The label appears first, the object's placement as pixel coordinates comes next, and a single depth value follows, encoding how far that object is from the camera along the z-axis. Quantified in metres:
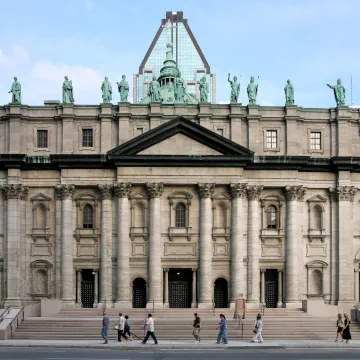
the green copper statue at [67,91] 63.28
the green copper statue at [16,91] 63.09
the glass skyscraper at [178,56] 162.50
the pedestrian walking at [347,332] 43.91
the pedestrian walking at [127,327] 44.00
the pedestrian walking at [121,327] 43.72
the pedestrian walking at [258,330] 43.56
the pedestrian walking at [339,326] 44.62
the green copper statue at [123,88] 63.03
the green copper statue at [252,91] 63.34
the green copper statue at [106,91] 63.33
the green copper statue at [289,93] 63.62
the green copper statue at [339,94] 64.12
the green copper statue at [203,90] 64.00
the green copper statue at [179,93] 65.38
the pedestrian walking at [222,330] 42.44
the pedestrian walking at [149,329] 41.84
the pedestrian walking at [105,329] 43.00
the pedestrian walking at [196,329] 44.06
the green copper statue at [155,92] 63.69
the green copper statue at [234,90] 63.59
